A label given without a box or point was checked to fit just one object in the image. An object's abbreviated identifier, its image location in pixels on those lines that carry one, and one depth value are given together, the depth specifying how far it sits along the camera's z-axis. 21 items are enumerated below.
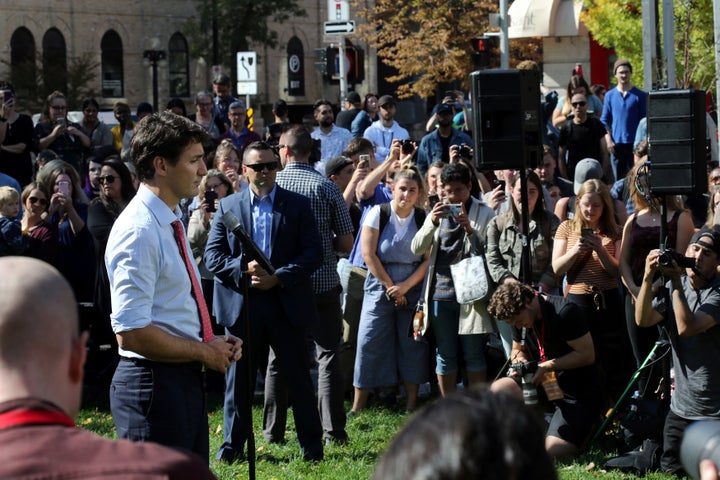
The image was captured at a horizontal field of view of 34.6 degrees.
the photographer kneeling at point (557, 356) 8.02
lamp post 37.06
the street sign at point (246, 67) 20.45
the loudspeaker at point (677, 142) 8.00
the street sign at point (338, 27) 21.11
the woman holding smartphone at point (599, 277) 8.98
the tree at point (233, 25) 42.88
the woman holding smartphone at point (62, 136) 14.79
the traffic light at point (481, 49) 23.19
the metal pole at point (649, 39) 13.32
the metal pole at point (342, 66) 22.33
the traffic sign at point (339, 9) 22.61
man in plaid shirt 8.63
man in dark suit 7.88
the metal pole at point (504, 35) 25.53
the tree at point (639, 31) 16.45
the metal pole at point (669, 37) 12.43
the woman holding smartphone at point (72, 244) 10.45
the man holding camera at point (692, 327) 7.17
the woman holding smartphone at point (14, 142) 13.97
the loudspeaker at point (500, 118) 8.89
